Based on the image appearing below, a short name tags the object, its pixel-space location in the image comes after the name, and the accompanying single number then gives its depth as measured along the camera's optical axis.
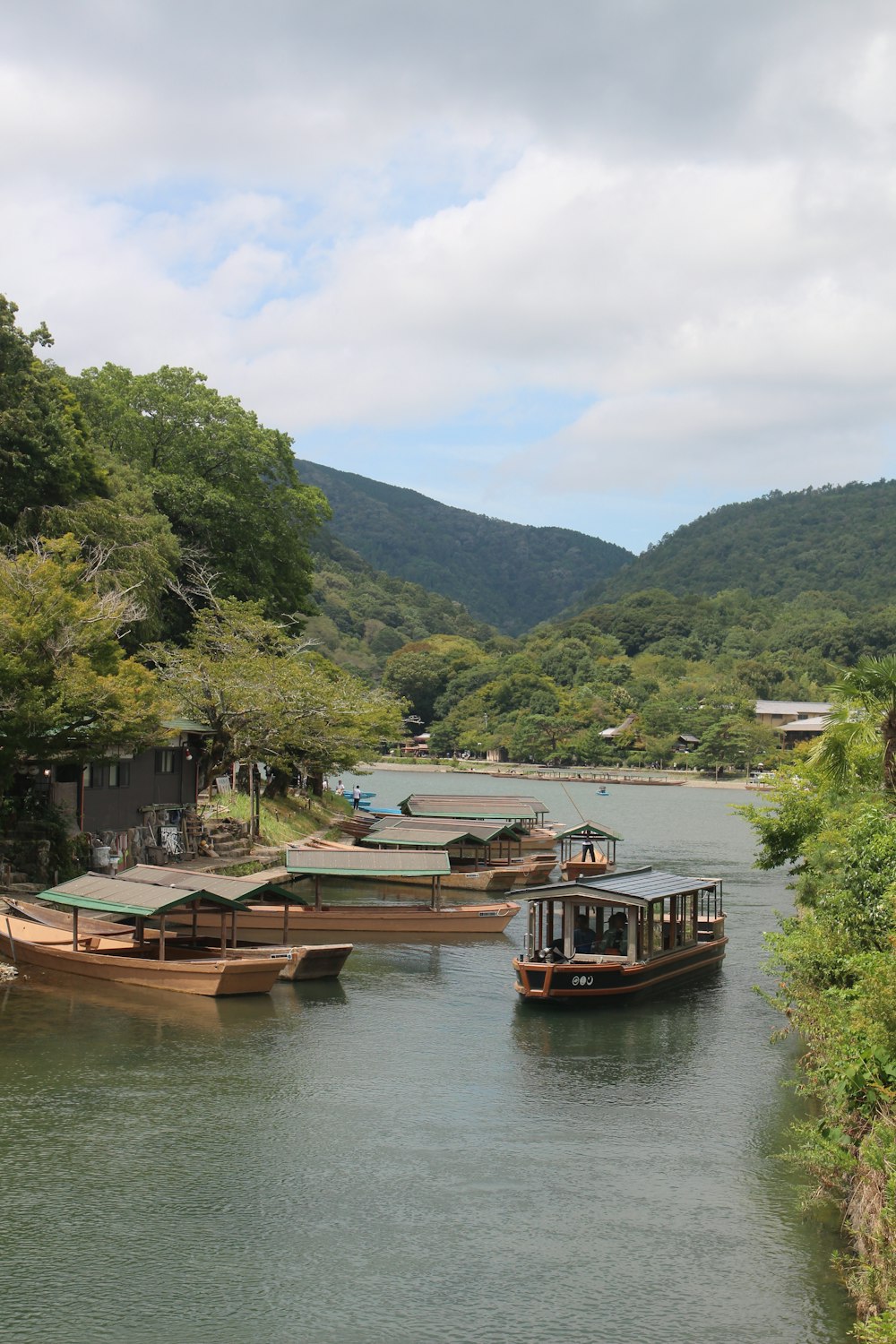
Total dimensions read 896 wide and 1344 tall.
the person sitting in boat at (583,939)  30.19
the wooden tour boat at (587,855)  51.31
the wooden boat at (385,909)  36.78
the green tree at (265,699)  47.94
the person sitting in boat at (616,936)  30.44
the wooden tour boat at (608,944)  28.72
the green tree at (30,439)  46.94
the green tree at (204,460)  65.44
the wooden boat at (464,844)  47.19
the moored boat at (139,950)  28.00
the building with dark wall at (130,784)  39.69
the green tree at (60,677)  33.09
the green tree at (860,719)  22.39
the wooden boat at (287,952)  30.09
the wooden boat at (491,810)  57.66
